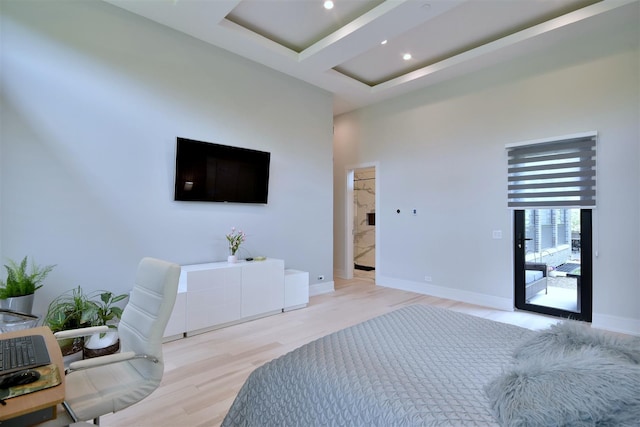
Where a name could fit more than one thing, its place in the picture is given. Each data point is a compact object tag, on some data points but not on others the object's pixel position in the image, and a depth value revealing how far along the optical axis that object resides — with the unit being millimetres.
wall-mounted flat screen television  3646
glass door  3645
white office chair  1362
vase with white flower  3885
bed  1024
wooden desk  829
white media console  3264
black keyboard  1066
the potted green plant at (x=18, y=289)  2426
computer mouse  943
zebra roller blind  3588
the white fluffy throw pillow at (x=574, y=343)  1279
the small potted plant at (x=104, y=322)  2626
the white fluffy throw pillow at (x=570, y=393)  881
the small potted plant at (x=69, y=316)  2595
